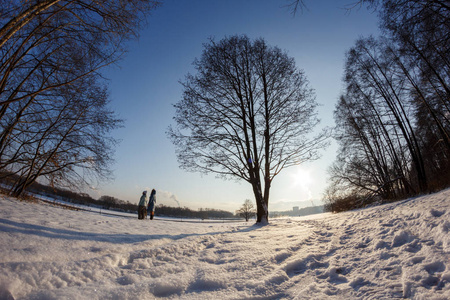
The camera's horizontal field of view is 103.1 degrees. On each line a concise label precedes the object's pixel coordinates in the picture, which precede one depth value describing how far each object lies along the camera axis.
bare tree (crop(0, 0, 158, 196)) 3.24
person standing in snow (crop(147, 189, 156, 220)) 11.55
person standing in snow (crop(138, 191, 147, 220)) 10.94
